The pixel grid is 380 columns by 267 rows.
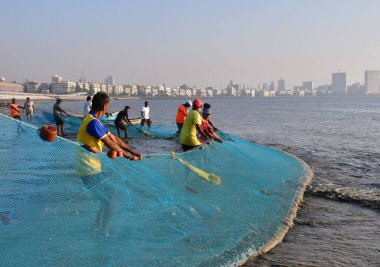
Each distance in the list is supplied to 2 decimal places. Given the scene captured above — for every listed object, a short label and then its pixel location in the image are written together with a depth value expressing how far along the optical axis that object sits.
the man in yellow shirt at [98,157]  4.50
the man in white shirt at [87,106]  17.10
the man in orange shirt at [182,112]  13.56
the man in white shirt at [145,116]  19.77
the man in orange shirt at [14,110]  17.70
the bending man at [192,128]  7.74
